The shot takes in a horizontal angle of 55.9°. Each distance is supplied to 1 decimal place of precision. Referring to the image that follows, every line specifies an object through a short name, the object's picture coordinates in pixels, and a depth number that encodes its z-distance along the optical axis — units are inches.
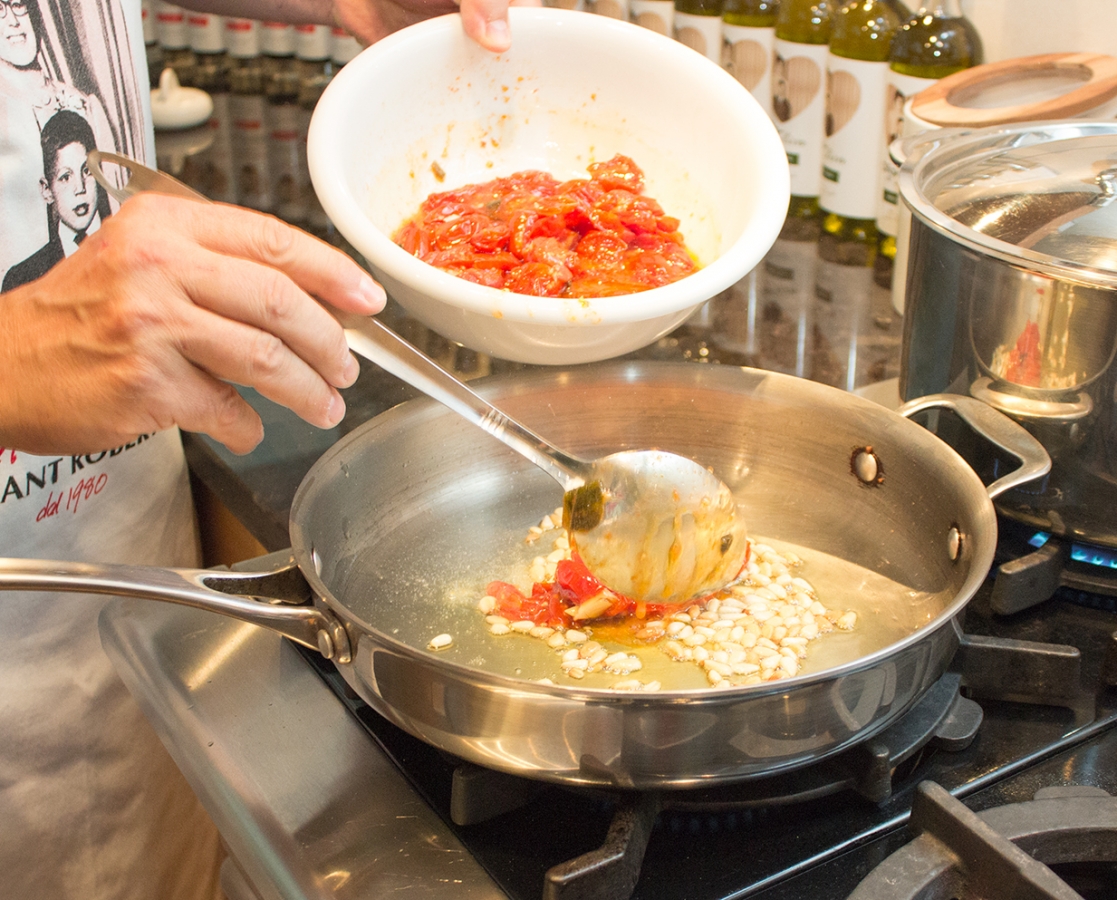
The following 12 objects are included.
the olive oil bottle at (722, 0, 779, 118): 53.8
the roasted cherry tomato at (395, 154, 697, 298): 31.4
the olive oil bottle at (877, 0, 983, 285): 45.8
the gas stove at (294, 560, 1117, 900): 21.4
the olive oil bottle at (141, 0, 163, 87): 81.4
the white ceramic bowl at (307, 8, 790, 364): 28.2
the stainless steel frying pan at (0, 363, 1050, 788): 20.2
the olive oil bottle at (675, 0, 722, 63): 55.5
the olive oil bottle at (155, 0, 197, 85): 80.2
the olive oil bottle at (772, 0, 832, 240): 50.3
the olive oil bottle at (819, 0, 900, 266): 47.4
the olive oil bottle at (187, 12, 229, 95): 79.7
